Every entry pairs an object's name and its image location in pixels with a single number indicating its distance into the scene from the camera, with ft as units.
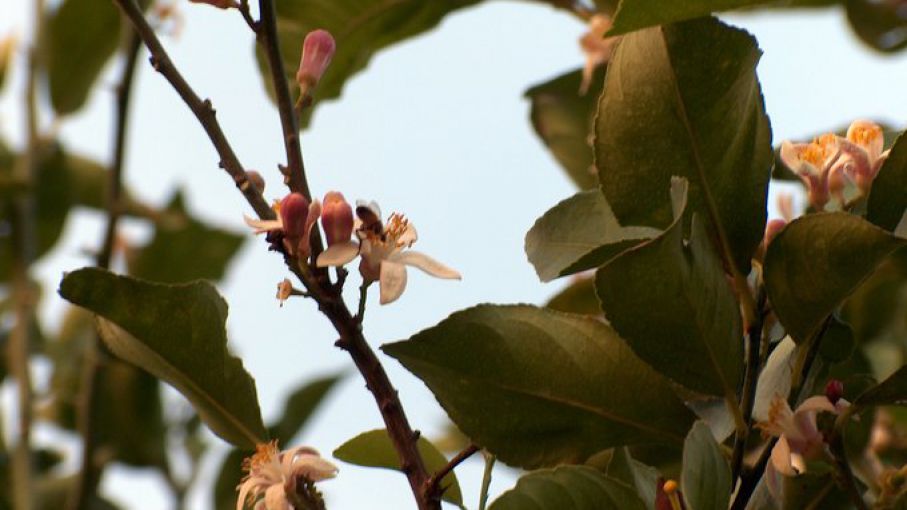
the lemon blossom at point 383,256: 8.00
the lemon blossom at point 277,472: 7.94
